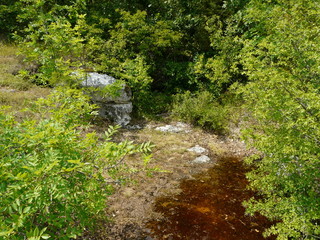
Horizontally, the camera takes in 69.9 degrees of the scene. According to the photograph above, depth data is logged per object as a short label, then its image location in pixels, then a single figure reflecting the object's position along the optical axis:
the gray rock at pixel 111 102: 8.38
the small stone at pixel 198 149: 7.68
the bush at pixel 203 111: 8.95
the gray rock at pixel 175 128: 8.91
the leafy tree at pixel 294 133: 3.30
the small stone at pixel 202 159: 7.13
